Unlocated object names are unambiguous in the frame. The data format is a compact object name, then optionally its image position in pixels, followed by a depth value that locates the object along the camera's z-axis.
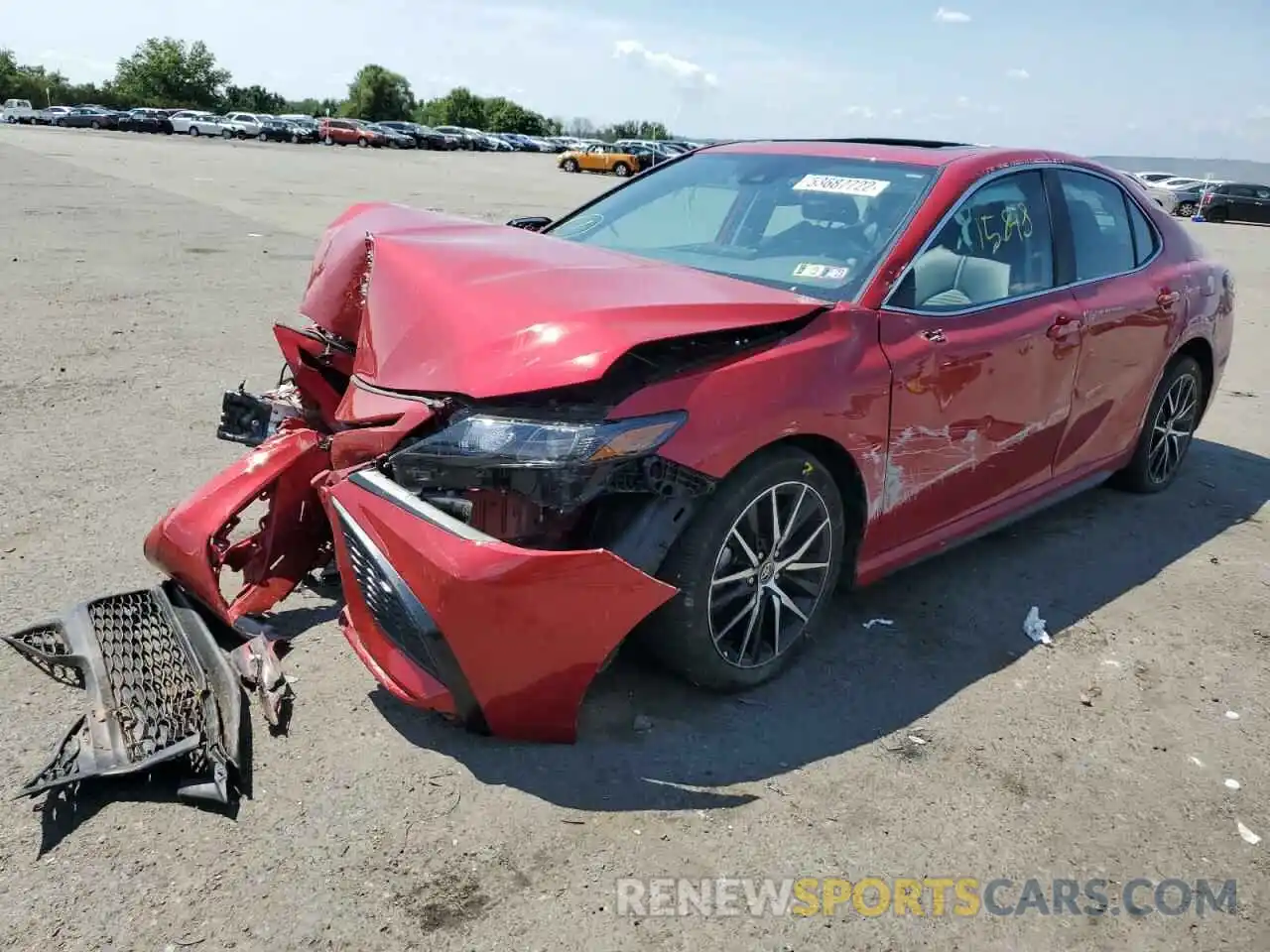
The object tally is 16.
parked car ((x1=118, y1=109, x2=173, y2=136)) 60.47
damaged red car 2.67
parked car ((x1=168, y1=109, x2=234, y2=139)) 58.03
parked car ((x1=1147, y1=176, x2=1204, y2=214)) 32.56
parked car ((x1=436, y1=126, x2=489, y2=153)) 65.81
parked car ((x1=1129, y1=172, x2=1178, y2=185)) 36.39
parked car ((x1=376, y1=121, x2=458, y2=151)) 62.75
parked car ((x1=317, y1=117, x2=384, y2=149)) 58.25
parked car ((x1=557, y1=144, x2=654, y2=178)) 43.59
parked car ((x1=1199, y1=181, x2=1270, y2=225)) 31.61
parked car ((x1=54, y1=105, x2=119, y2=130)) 63.50
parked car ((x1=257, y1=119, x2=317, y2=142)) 57.81
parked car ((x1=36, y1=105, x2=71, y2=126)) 66.31
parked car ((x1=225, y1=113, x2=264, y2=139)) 57.81
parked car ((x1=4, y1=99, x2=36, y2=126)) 65.75
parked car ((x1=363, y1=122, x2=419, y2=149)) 58.94
